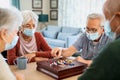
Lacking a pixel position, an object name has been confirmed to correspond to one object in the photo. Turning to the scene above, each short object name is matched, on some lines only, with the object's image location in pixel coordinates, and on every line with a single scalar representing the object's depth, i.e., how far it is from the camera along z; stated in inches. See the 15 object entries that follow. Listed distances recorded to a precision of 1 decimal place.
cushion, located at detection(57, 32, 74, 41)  149.3
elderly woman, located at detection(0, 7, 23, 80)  29.7
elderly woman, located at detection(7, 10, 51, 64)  54.5
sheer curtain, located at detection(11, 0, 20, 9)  170.4
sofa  137.4
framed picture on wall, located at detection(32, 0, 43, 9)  182.8
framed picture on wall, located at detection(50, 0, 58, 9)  185.3
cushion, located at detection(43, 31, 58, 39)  162.6
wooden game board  38.8
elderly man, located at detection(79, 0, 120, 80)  19.5
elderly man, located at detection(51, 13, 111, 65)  53.7
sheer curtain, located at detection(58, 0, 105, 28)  147.4
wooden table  39.2
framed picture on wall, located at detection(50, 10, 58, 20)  187.3
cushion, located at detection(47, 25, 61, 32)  166.8
